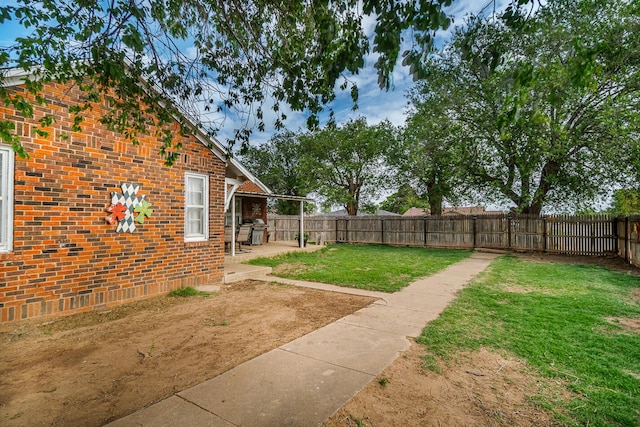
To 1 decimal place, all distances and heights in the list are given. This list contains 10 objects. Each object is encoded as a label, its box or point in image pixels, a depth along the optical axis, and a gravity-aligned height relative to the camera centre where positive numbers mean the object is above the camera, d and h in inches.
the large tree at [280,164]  1182.9 +211.2
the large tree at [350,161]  968.3 +181.3
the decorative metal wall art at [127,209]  219.1 +5.3
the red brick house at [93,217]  177.8 -0.7
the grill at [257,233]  541.1 -29.8
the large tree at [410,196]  838.3 +62.8
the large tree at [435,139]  603.5 +156.7
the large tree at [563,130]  450.0 +142.3
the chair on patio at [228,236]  480.7 -30.3
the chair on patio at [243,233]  477.4 -25.5
